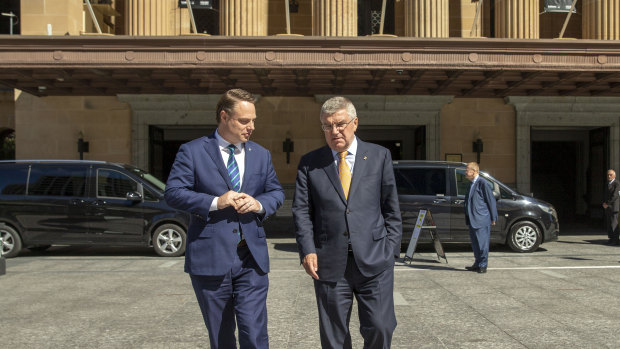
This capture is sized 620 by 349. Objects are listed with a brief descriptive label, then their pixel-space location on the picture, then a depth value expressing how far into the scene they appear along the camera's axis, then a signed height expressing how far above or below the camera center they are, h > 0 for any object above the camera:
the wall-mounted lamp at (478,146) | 19.98 +0.57
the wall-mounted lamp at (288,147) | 19.70 +0.54
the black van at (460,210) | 13.03 -1.03
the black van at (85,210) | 12.42 -0.95
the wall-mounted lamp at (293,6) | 20.77 +5.43
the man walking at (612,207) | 14.69 -1.09
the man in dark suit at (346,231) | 3.82 -0.44
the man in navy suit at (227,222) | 3.62 -0.36
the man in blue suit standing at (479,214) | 9.99 -0.85
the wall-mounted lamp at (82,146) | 19.30 +0.58
